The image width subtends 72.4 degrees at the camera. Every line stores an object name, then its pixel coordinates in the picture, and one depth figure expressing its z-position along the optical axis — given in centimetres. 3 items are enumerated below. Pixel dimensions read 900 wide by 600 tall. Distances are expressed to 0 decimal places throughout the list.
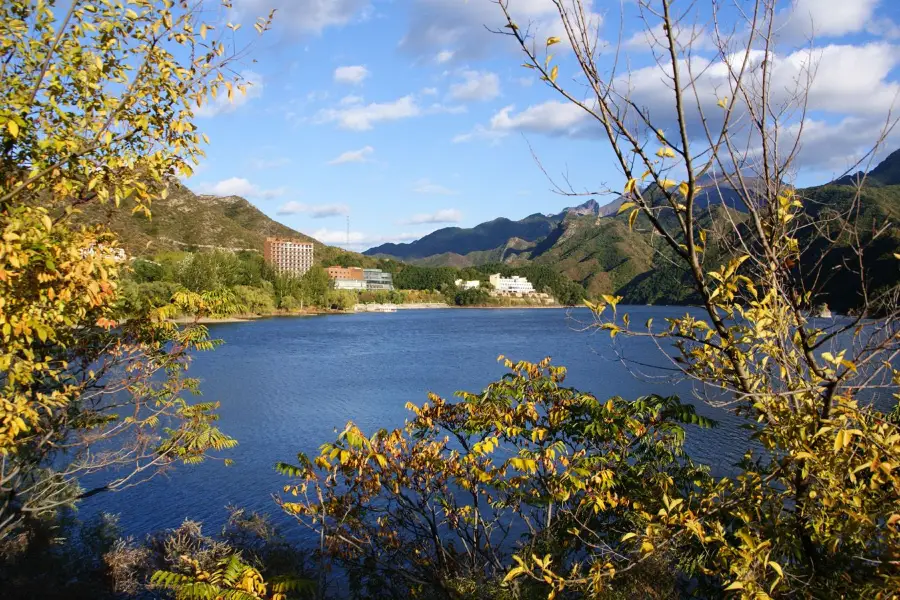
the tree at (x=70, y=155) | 380
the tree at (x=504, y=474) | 609
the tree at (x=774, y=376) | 258
